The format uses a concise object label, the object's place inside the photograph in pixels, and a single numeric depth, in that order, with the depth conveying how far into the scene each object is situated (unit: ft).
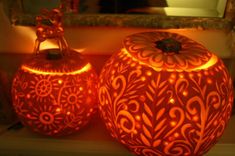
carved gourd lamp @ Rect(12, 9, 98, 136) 2.03
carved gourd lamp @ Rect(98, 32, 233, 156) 1.77
